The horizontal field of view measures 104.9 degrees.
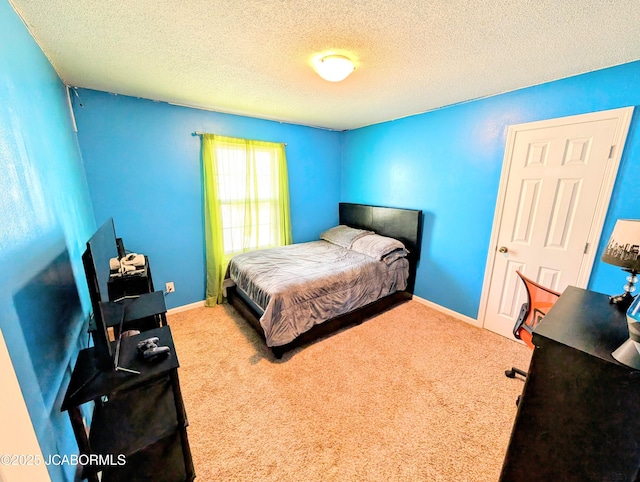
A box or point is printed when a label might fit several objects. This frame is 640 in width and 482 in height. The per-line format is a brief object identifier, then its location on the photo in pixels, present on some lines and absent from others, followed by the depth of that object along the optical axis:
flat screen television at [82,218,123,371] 0.97
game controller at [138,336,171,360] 1.16
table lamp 1.14
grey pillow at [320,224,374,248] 3.50
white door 1.88
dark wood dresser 0.77
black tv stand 1.02
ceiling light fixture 1.65
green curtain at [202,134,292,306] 3.00
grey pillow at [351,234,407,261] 2.99
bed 2.22
